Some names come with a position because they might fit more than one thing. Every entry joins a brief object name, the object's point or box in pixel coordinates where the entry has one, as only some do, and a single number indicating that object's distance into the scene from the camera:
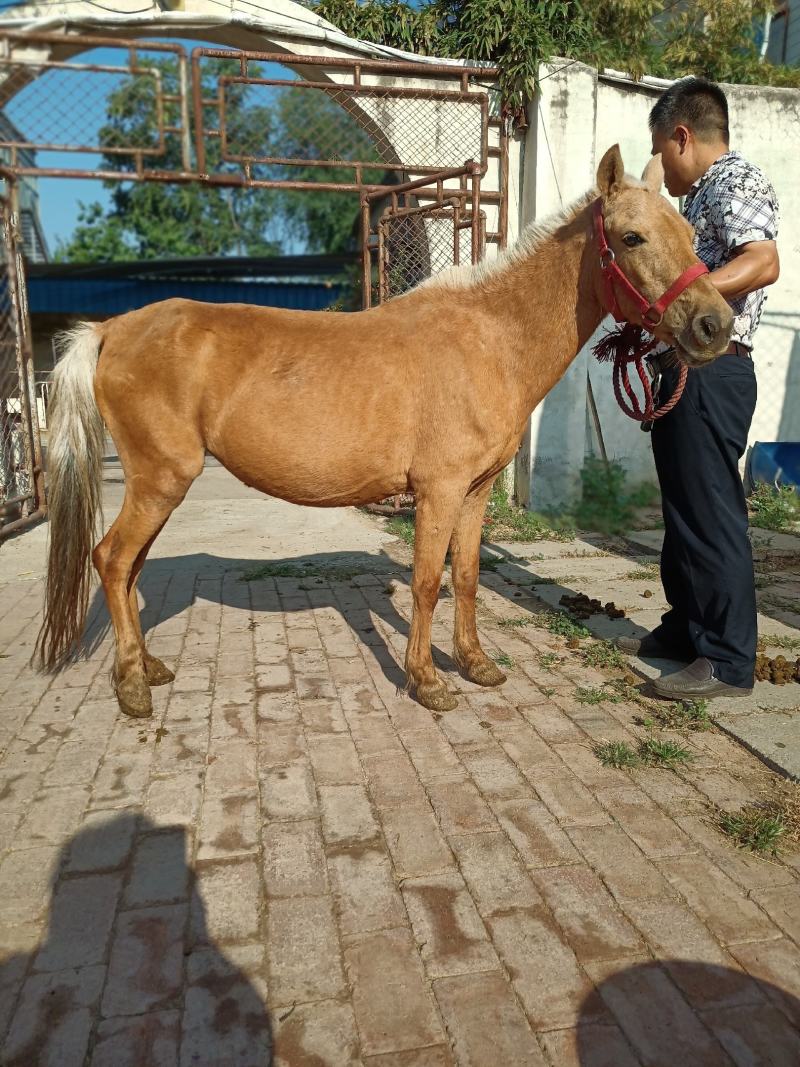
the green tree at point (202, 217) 33.25
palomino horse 3.36
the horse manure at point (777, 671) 3.65
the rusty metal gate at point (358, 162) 6.99
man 3.15
